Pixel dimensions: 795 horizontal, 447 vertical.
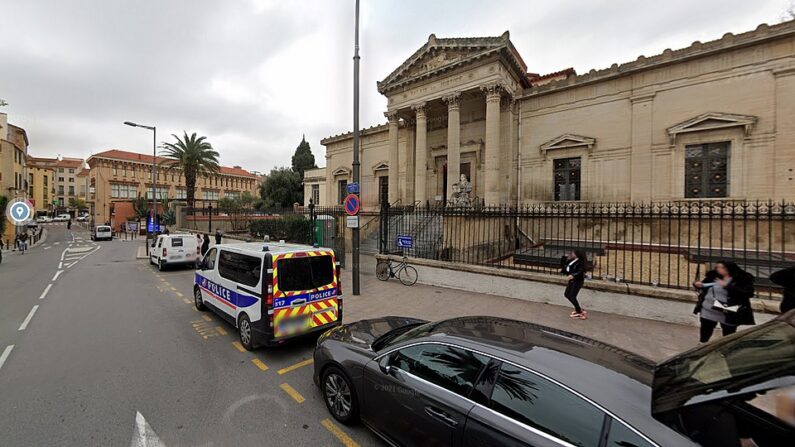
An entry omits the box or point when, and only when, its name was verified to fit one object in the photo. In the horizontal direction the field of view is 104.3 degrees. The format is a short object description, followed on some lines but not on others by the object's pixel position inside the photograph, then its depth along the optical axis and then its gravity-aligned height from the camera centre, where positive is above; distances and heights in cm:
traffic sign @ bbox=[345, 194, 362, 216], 895 +46
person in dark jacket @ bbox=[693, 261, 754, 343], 441 -112
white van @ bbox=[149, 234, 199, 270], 1385 -149
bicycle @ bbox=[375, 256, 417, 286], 1052 -182
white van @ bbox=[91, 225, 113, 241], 3472 -177
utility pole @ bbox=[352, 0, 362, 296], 901 +202
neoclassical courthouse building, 1223 +490
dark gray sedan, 168 -113
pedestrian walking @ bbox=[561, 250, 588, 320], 681 -122
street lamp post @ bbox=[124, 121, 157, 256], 1872 +500
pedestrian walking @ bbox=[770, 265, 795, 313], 411 -79
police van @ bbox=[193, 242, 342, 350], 496 -124
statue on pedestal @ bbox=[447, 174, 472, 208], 1506 +128
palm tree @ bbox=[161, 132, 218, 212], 3098 +626
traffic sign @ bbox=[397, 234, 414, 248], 1085 -73
